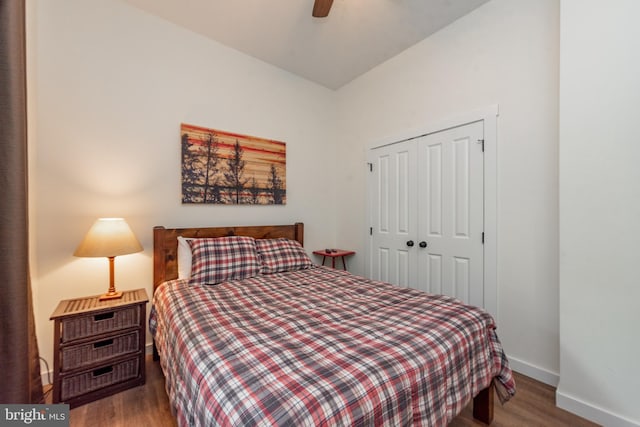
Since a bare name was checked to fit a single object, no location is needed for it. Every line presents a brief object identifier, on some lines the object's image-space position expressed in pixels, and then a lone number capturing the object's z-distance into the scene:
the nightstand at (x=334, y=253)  3.19
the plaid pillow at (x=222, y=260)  2.12
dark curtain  1.20
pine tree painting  2.51
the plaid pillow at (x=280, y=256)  2.48
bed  0.82
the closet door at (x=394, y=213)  2.77
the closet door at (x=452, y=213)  2.27
